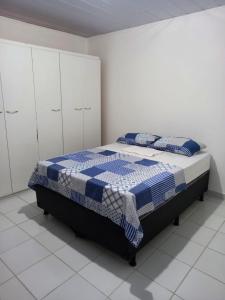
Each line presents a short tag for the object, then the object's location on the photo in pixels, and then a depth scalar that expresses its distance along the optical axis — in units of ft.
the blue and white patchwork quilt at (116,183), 5.57
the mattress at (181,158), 7.88
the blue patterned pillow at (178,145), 8.88
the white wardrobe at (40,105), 9.17
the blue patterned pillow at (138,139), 10.34
